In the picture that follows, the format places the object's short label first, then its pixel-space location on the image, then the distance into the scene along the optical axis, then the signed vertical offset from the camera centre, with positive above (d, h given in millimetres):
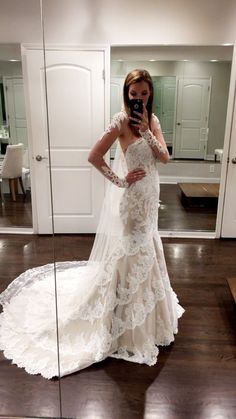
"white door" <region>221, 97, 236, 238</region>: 3003 -751
